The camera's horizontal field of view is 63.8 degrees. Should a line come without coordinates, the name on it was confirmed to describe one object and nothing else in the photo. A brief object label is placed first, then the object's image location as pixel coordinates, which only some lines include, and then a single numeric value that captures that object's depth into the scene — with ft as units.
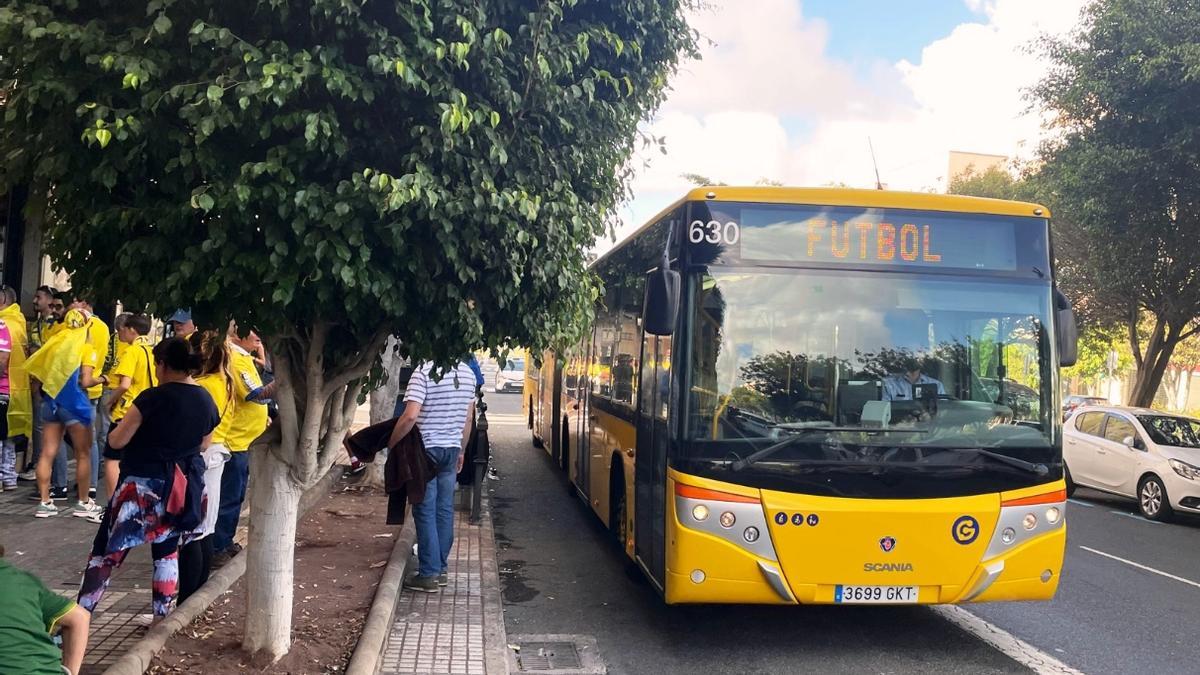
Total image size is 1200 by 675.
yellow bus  19.03
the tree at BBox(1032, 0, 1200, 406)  44.37
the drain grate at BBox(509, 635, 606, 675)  18.75
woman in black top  15.98
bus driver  19.60
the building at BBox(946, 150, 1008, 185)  195.42
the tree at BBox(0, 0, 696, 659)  12.37
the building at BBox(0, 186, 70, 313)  37.06
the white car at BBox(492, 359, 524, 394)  131.54
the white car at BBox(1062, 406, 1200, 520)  41.19
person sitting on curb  8.86
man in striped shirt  22.59
